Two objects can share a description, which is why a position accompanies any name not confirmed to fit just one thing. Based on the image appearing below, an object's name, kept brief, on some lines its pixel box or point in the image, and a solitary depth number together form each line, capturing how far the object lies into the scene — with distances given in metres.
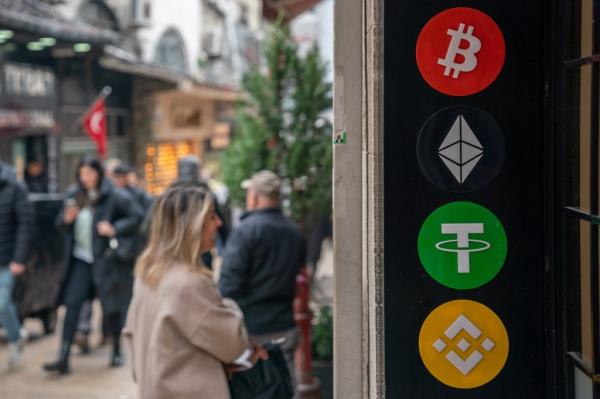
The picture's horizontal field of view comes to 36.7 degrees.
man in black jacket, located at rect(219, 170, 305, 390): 5.47
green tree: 7.18
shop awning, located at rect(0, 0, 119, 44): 11.80
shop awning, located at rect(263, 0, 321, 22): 7.83
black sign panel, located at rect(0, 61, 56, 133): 14.15
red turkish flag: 15.76
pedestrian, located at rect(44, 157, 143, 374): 8.17
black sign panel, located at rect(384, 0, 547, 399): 2.88
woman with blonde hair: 3.78
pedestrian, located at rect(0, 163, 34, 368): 7.97
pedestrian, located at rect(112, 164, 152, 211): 9.27
